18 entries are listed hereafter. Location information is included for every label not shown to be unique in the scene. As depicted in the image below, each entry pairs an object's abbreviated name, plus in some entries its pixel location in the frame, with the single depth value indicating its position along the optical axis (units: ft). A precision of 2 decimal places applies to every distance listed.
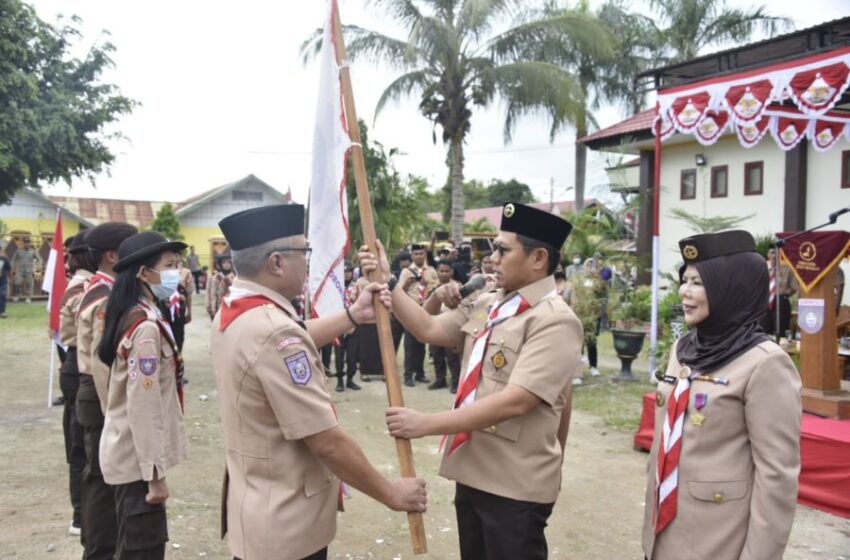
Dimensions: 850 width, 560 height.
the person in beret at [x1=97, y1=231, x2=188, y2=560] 10.48
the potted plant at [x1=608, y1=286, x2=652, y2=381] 33.37
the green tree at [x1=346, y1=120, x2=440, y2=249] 59.16
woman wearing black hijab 7.41
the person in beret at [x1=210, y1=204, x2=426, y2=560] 7.32
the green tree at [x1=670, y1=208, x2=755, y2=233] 48.88
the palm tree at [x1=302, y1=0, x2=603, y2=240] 59.11
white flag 10.19
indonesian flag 27.91
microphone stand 21.65
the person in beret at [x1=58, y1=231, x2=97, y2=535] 14.38
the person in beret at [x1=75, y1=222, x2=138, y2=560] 12.20
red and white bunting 25.25
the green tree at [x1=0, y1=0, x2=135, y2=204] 58.59
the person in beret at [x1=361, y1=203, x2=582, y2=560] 8.46
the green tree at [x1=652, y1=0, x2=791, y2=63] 84.28
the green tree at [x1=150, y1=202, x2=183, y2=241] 112.37
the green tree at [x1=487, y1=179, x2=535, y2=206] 185.78
